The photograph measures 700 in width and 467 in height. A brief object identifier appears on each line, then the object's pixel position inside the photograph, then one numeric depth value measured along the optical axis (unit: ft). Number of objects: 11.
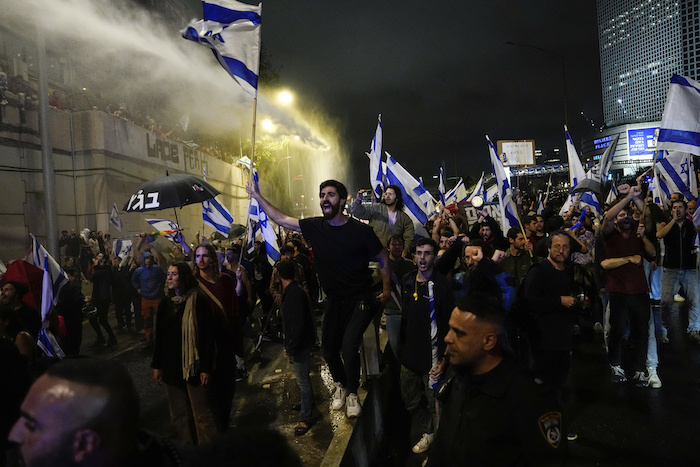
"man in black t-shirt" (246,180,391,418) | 14.90
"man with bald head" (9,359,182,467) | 4.66
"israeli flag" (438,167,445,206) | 58.42
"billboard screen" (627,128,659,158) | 199.83
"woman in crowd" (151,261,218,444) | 13.29
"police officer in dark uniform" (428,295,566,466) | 6.81
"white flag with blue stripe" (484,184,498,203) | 60.08
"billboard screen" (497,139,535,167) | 173.06
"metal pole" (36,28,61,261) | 35.81
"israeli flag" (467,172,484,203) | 58.32
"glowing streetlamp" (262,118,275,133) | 85.56
